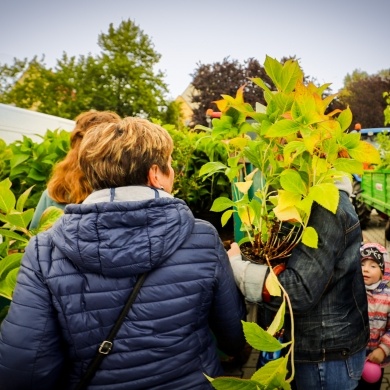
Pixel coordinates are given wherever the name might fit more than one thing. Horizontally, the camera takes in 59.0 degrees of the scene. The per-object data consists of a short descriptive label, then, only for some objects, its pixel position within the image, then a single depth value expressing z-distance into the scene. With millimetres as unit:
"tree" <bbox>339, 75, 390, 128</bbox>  24828
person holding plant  1105
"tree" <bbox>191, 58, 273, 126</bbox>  21438
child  2061
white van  5898
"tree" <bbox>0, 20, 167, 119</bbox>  23047
